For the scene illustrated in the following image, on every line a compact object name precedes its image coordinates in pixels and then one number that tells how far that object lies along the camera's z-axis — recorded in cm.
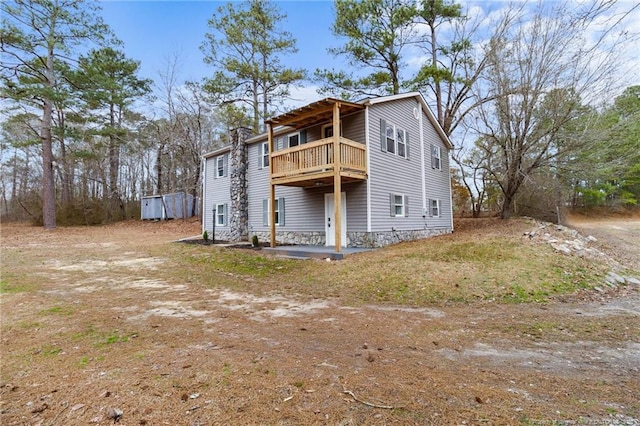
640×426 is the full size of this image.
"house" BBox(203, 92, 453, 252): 1188
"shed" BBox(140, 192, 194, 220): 2783
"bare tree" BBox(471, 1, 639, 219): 1296
